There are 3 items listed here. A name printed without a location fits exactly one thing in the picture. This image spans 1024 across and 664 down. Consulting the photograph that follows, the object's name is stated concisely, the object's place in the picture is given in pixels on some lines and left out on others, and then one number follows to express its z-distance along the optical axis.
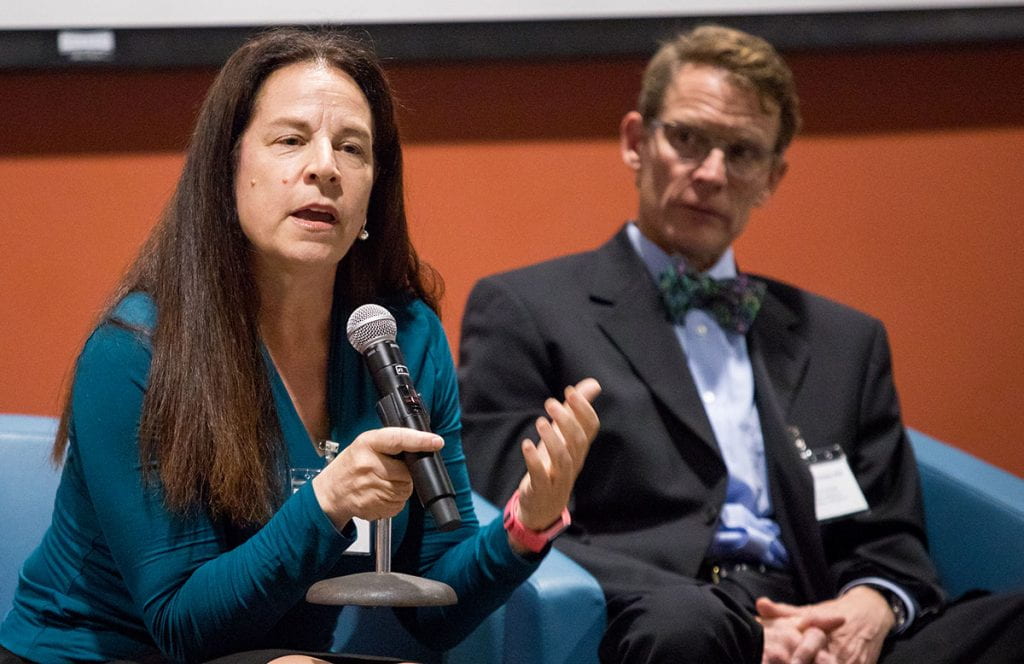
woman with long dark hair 6.33
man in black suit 6.67
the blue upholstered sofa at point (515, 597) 6.51
